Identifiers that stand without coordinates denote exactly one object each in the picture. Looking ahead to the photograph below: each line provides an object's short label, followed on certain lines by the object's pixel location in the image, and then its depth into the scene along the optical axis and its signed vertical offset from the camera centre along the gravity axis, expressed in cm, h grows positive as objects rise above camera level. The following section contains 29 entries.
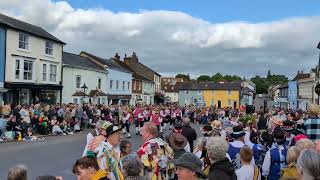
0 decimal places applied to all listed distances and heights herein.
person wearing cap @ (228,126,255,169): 757 -87
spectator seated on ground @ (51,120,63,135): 2767 -216
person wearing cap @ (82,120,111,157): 681 -70
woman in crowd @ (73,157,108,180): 515 -88
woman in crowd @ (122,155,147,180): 504 -84
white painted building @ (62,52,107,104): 4494 +136
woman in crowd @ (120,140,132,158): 743 -90
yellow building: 10412 -9
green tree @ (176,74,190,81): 16995 +663
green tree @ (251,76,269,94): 18062 +390
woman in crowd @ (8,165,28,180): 503 -90
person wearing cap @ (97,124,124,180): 608 -86
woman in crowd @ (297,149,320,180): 404 -63
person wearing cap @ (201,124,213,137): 982 -77
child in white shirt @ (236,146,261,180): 632 -104
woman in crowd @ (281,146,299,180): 575 -88
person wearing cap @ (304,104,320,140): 861 -56
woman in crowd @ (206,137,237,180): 523 -79
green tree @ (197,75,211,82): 17548 +618
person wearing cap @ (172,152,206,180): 441 -73
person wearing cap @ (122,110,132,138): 2794 -173
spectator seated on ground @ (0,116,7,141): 2262 -166
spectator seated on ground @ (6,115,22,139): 2339 -179
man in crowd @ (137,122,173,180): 650 -88
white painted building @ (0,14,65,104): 3512 +239
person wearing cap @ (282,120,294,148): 819 -68
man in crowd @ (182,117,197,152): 1123 -93
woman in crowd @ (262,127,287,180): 688 -103
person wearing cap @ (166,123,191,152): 1003 -75
